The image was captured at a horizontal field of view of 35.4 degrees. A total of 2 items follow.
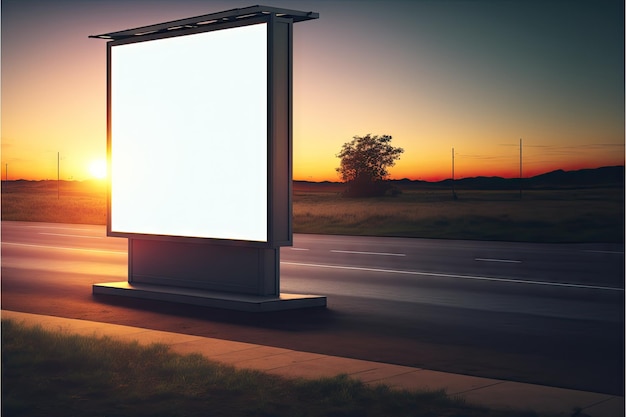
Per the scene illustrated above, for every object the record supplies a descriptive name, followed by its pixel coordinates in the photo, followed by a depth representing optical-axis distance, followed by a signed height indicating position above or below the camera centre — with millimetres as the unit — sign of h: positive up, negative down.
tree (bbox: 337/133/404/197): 84562 +4076
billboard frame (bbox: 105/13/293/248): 14516 +1136
